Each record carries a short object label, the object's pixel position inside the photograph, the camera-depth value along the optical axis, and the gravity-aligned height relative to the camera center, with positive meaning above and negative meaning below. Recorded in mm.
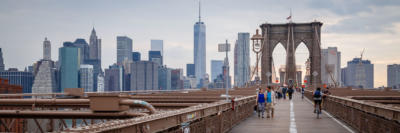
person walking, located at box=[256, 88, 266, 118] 24408 -1242
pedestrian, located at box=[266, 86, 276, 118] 24203 -1202
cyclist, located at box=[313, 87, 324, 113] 24528 -1077
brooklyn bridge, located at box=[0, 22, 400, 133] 8459 -1182
